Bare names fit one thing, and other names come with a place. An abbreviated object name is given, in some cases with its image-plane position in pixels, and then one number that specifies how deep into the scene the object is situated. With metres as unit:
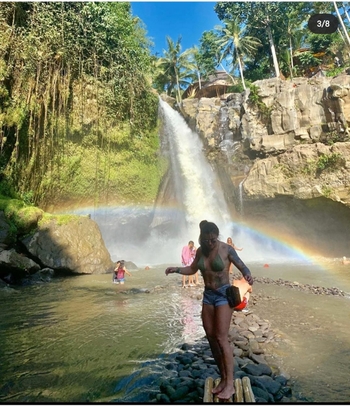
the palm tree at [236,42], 30.97
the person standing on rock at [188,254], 9.20
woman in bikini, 2.90
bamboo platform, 2.83
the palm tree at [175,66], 39.62
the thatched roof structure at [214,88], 34.12
